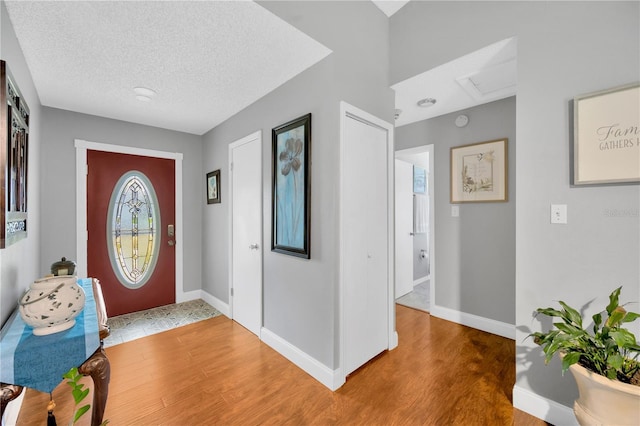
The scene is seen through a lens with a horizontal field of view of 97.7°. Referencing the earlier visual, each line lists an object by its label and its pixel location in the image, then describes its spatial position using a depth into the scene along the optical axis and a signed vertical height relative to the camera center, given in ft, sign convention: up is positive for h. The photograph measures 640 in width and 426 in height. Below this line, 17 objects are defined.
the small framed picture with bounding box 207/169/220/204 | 11.85 +1.10
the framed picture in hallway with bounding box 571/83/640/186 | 4.70 +1.29
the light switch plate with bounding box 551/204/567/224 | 5.38 -0.05
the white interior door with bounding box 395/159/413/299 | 12.97 -0.79
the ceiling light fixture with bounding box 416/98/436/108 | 9.31 +3.69
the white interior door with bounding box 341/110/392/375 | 6.97 -0.80
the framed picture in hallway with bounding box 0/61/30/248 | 4.22 +0.96
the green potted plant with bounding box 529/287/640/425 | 3.90 -2.40
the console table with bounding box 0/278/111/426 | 3.62 -2.23
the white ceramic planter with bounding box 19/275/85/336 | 4.25 -1.44
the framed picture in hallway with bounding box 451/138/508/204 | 9.28 +1.35
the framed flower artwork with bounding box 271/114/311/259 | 7.27 +0.67
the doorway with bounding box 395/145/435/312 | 11.92 -0.85
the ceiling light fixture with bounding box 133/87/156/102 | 8.39 +3.70
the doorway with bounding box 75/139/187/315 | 10.21 +0.50
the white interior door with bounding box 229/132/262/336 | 9.26 -0.65
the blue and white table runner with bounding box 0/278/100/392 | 3.72 -1.98
